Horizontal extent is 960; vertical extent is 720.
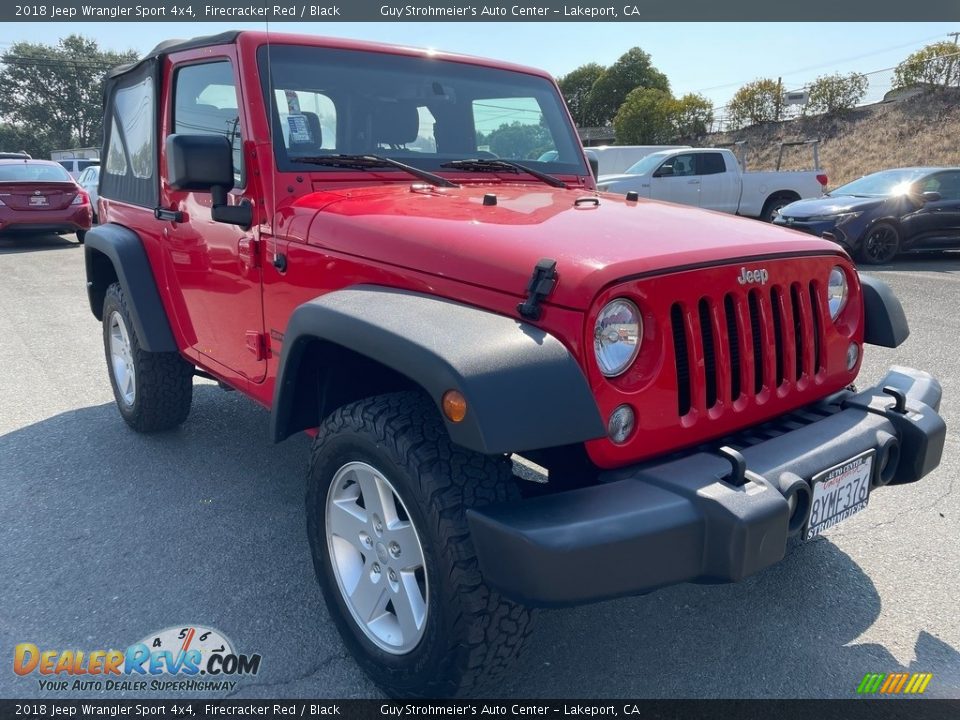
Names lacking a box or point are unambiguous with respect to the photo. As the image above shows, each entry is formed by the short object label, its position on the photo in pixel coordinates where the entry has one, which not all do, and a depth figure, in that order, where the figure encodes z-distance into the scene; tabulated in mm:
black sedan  10602
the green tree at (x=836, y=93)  30938
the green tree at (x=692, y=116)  32250
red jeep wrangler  1834
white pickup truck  14555
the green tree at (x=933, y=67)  27922
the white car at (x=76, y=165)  26281
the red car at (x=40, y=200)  13266
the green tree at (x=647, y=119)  31953
